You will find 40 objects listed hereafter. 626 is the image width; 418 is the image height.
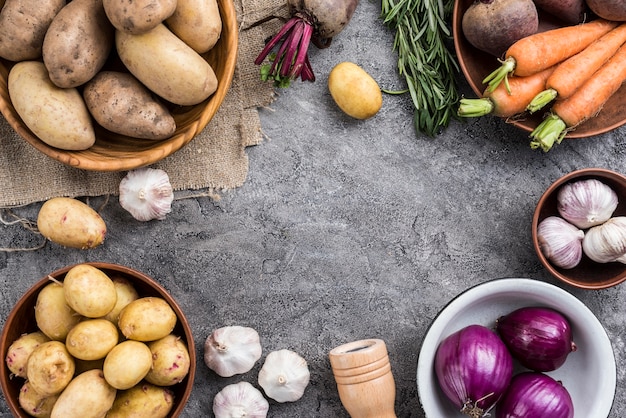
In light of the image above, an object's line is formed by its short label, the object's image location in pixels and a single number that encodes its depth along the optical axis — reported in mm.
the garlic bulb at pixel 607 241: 1219
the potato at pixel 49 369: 1047
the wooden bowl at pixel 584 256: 1249
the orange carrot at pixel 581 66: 1248
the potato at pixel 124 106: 1141
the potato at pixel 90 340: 1073
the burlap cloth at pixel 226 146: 1320
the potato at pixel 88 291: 1071
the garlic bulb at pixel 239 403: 1276
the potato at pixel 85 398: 1044
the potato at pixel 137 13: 1030
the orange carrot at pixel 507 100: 1229
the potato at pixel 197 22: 1120
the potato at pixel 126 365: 1053
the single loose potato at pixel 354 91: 1285
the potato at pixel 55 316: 1128
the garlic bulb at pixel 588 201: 1246
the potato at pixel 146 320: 1111
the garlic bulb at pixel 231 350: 1269
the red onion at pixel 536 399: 1157
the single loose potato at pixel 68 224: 1185
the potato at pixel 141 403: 1123
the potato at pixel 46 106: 1108
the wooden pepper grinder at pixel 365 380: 1152
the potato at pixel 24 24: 1097
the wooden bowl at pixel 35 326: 1138
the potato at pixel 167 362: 1128
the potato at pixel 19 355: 1128
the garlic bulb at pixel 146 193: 1270
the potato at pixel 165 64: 1104
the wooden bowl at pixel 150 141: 1147
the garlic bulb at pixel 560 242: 1249
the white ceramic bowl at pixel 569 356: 1163
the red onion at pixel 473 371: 1146
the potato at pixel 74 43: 1082
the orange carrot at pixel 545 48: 1222
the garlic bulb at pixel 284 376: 1273
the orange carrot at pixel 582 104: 1239
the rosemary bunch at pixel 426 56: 1319
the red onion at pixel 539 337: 1184
